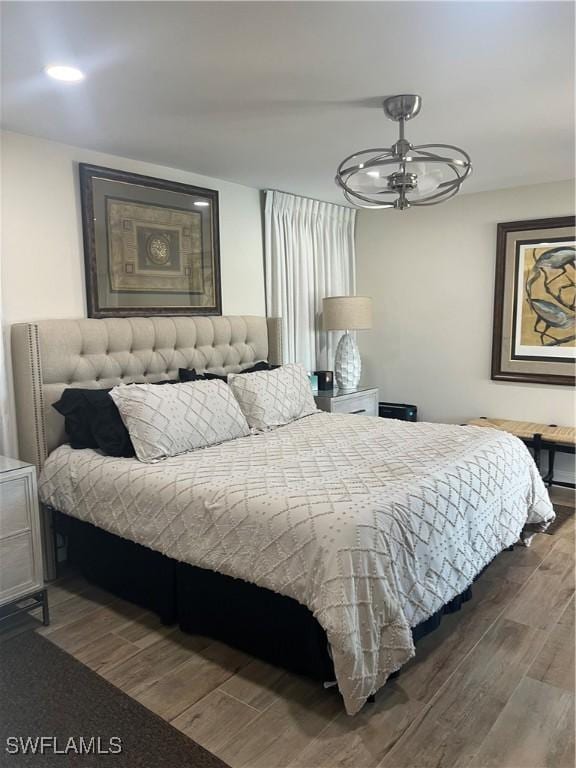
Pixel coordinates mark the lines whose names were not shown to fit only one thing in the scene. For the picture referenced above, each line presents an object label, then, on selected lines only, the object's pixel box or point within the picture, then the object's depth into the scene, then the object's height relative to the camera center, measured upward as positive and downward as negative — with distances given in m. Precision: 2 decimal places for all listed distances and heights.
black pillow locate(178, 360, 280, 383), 3.57 -0.37
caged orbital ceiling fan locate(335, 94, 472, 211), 2.52 +0.69
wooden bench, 4.03 -0.89
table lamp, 4.73 -0.06
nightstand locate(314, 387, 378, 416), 4.39 -0.68
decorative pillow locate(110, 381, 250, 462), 2.80 -0.52
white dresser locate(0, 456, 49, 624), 2.50 -1.01
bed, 1.92 -0.79
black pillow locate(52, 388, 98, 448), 2.95 -0.50
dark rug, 1.80 -1.40
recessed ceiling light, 2.21 +0.99
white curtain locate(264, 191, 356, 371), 4.56 +0.45
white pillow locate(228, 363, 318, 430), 3.49 -0.51
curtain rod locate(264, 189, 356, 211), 4.50 +1.02
